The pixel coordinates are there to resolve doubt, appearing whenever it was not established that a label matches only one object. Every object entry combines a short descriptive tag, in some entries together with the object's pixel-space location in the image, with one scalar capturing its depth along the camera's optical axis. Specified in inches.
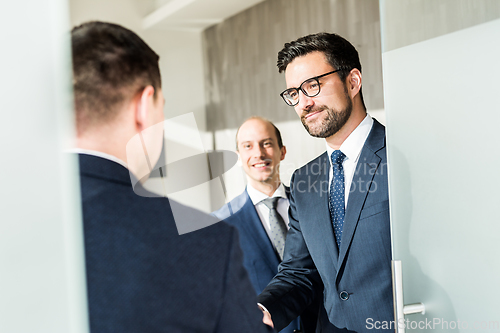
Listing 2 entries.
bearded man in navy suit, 54.2
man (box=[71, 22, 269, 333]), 35.3
